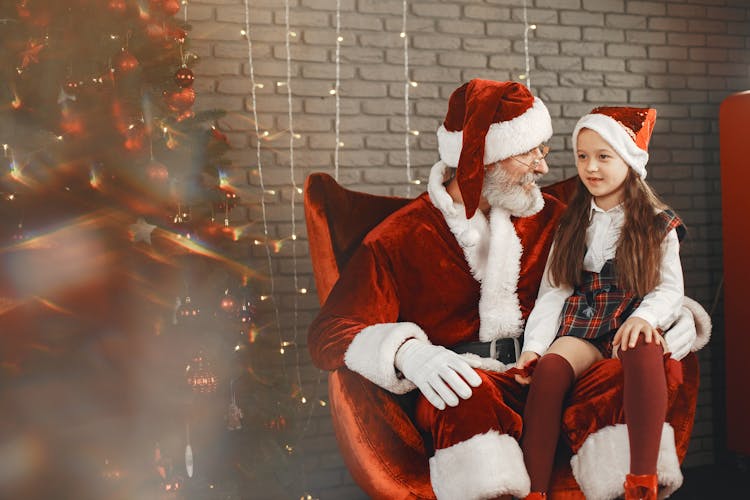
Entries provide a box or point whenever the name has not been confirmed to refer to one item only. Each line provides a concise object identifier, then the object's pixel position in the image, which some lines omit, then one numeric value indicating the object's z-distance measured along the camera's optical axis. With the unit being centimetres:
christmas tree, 250
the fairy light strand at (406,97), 340
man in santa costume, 227
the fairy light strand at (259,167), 323
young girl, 199
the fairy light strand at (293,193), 327
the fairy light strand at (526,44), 357
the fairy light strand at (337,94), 331
